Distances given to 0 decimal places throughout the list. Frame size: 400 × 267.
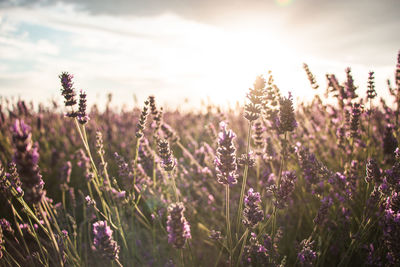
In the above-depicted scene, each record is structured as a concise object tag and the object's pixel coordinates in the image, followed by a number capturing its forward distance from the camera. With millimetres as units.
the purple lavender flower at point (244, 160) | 374
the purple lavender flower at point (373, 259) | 400
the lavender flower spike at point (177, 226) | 310
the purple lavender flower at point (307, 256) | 366
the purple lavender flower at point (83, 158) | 554
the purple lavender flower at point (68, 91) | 400
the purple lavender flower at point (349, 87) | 527
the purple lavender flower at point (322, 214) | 401
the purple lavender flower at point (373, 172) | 388
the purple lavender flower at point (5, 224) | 408
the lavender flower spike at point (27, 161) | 276
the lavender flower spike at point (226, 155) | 329
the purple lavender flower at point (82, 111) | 402
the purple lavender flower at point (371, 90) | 529
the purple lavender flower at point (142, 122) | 444
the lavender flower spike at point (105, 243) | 319
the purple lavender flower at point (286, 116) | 373
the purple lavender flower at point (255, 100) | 365
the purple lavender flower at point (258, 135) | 483
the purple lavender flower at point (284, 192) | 370
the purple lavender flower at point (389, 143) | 434
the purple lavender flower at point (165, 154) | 369
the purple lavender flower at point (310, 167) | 441
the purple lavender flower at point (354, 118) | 474
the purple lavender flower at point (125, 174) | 440
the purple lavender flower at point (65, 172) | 562
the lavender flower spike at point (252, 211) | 350
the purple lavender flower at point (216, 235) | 390
